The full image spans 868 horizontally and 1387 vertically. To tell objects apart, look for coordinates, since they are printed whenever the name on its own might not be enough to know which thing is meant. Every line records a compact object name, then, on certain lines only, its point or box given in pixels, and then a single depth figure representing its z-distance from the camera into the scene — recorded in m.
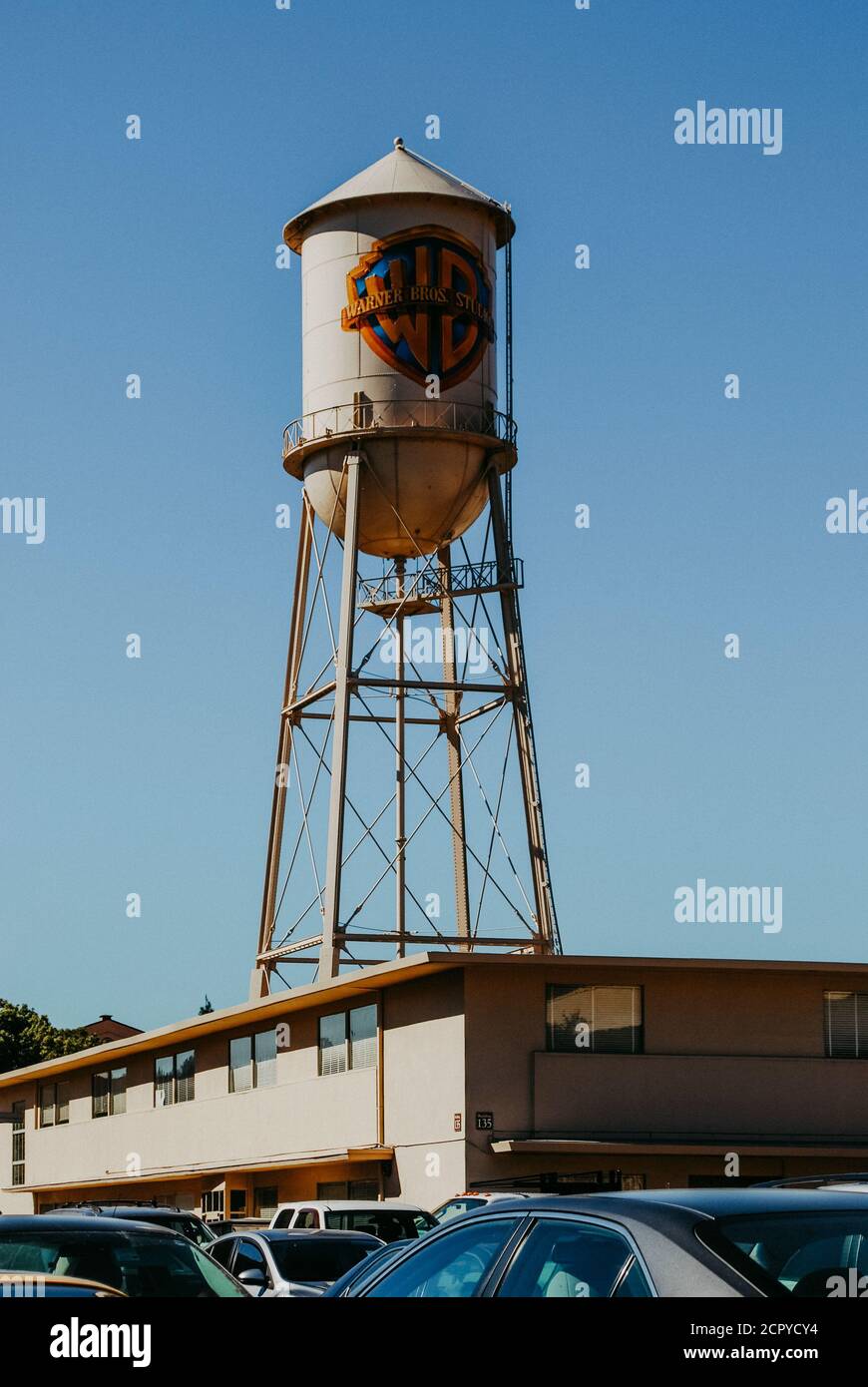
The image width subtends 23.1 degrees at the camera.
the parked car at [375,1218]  23.61
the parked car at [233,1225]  29.02
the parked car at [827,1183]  7.24
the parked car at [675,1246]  6.04
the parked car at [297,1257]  18.83
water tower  38.94
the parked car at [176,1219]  19.36
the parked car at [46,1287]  8.80
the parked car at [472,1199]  22.80
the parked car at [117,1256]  12.19
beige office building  31.11
